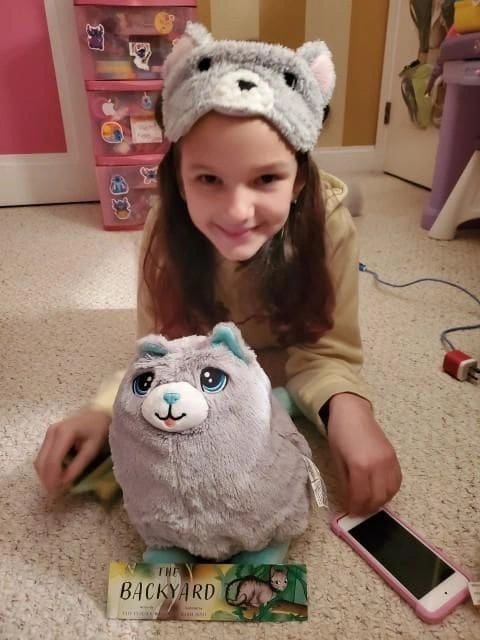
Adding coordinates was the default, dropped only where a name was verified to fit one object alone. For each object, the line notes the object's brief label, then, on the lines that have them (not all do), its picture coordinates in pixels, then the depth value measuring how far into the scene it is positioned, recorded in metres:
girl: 0.51
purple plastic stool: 1.24
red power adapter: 0.80
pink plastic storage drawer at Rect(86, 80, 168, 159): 1.43
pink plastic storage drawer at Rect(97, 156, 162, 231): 1.50
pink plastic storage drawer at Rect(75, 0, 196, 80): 1.37
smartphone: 0.47
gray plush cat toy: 0.46
